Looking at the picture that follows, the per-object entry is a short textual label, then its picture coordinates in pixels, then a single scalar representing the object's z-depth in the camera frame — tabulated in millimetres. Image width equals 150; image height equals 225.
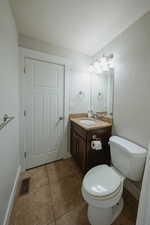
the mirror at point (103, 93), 1859
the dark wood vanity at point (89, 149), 1603
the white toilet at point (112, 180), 972
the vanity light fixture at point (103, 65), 1773
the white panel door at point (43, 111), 1849
